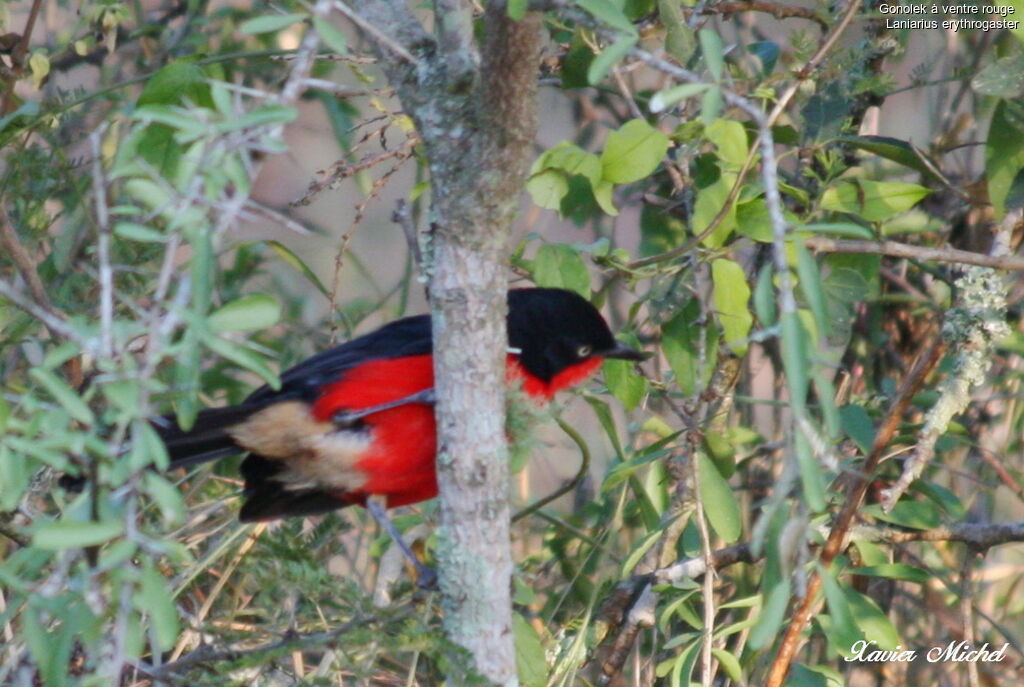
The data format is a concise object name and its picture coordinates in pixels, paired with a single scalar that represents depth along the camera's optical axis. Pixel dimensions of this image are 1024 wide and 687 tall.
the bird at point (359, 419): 6.45
